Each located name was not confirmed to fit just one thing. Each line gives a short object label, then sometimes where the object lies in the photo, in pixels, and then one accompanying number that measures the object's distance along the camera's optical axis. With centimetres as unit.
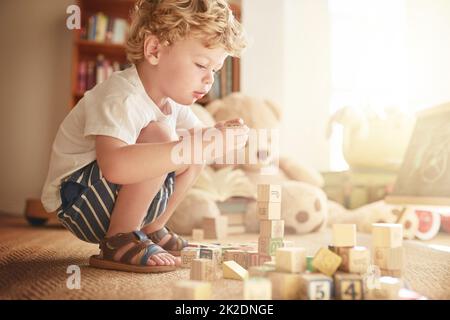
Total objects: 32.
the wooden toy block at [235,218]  182
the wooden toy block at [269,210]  87
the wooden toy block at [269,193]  87
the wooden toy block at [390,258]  73
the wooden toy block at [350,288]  61
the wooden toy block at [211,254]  89
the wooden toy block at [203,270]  75
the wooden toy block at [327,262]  64
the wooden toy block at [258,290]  58
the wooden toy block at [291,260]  64
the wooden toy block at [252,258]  86
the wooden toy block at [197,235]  147
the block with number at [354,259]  64
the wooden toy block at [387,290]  61
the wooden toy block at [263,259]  83
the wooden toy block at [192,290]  56
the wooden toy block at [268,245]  86
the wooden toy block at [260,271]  66
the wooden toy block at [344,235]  67
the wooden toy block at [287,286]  62
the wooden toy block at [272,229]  87
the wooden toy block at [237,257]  88
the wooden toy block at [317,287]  60
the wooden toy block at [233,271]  76
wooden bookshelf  251
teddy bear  169
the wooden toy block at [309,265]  66
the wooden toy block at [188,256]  88
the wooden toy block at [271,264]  71
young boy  82
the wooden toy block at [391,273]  73
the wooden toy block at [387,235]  73
